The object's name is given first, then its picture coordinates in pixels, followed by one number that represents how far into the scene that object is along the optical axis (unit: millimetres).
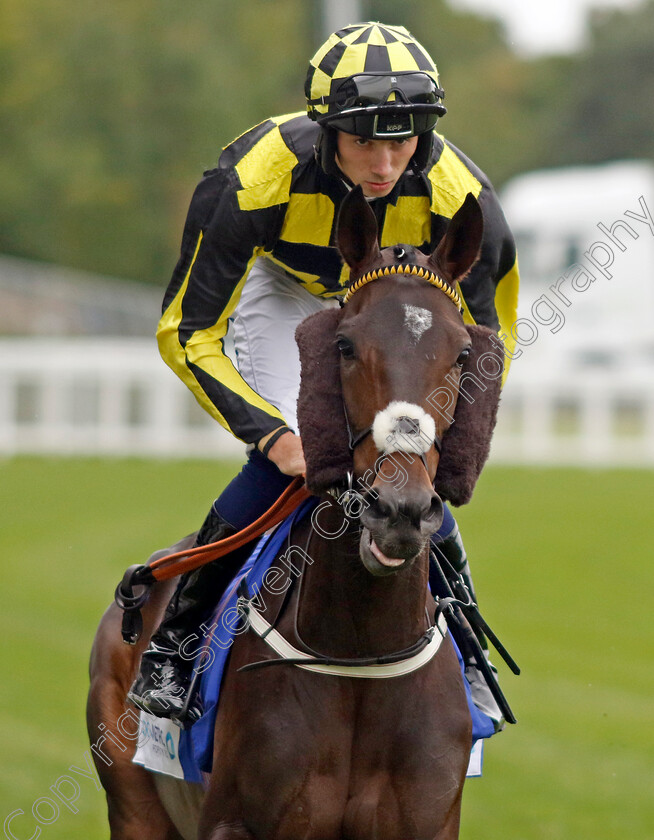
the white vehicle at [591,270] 55750
